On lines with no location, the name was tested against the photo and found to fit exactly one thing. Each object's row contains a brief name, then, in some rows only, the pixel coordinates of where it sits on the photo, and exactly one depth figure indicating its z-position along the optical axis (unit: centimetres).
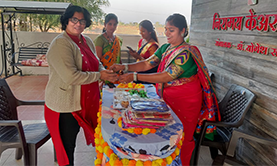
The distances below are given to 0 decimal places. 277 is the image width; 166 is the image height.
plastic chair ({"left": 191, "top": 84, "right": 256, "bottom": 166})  209
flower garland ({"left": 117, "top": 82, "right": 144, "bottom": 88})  225
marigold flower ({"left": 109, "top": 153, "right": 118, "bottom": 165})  127
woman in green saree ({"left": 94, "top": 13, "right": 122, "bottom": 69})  303
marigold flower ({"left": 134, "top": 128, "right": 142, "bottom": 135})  131
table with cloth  123
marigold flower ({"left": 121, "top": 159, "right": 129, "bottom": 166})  125
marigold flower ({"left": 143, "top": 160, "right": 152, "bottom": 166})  125
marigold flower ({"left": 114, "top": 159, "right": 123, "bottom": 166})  125
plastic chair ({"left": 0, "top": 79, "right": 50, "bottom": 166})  192
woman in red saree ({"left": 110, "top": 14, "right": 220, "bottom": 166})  201
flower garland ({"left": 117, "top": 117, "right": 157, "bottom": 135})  132
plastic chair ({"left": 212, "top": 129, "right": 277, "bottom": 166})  179
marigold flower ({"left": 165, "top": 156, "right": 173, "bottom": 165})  130
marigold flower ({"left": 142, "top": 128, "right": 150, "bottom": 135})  131
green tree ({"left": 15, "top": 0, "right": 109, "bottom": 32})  744
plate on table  173
